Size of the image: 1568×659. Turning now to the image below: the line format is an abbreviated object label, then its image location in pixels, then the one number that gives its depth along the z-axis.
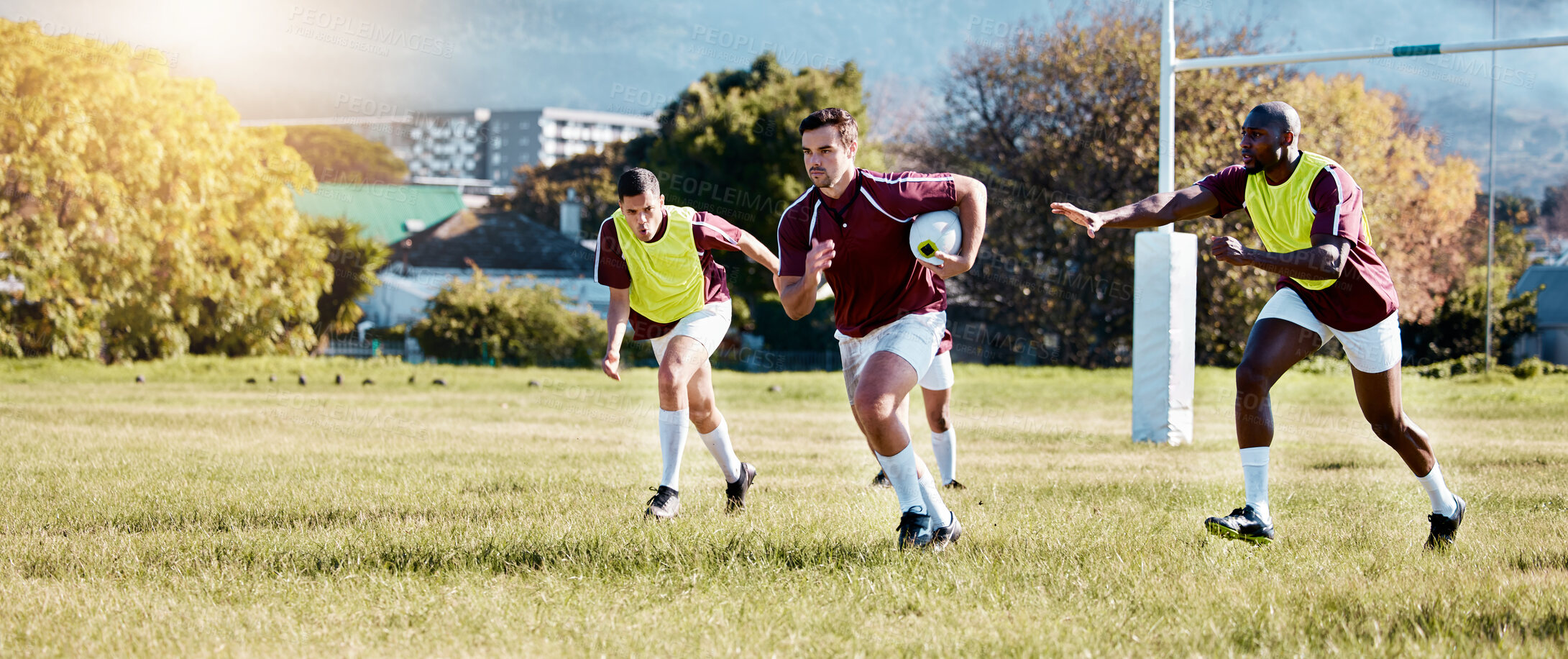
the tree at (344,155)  80.19
